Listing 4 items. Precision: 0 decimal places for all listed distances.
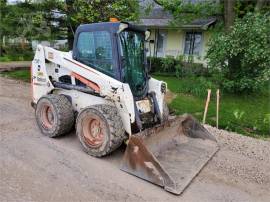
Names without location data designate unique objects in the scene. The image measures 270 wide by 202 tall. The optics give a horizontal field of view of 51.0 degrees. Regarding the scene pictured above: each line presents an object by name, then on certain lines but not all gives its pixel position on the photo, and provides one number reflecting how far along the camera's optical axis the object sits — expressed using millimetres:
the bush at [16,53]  19906
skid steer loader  4238
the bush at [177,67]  11930
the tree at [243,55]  8531
